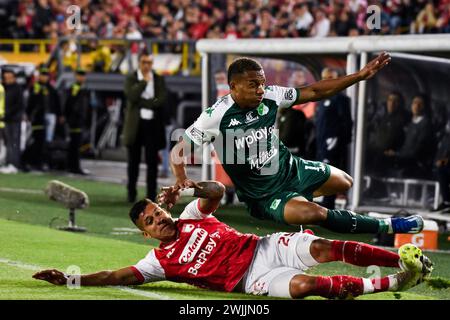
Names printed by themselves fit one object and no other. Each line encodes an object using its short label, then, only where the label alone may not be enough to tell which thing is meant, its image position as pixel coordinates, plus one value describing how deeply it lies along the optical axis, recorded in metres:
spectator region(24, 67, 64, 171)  23.61
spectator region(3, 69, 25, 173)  22.72
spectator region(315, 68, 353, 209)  15.93
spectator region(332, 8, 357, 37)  24.45
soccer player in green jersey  9.59
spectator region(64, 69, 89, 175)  23.08
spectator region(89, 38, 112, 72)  26.89
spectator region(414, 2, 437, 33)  23.27
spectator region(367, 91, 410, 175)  16.17
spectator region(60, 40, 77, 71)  27.02
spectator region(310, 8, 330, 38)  24.95
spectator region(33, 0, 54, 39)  31.95
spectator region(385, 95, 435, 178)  16.03
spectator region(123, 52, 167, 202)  17.31
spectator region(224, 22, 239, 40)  26.86
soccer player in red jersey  8.79
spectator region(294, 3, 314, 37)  25.84
